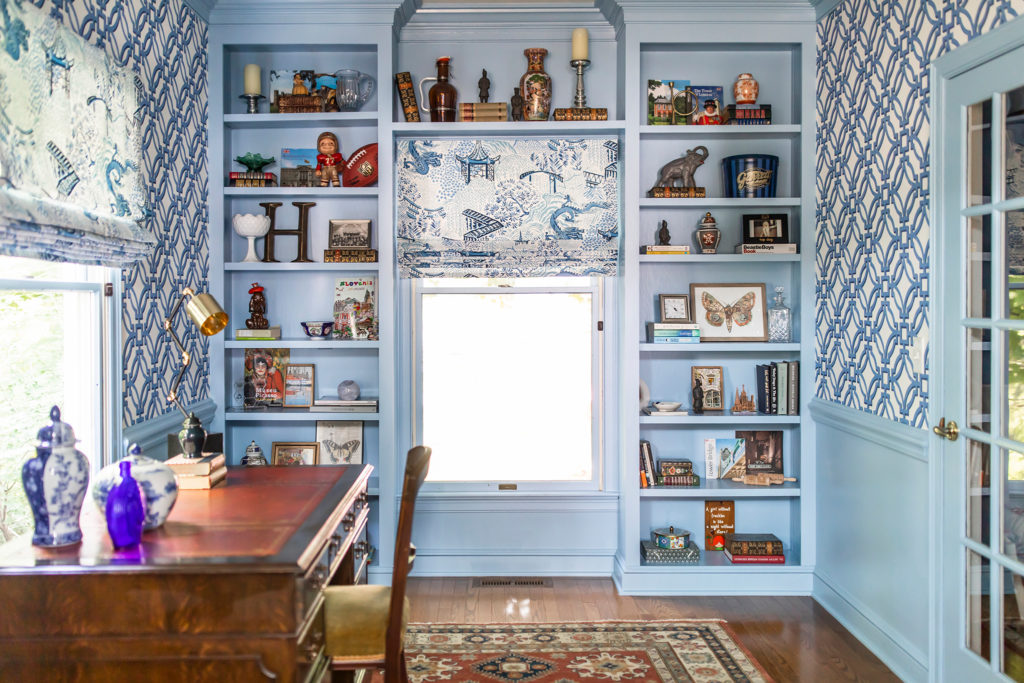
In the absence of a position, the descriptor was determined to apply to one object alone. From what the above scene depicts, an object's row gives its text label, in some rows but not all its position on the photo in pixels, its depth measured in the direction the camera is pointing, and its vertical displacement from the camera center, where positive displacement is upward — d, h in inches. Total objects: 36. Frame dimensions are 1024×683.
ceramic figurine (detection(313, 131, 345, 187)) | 158.7 +33.4
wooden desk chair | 82.2 -29.0
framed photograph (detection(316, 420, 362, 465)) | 163.3 -20.9
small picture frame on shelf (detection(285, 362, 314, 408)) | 162.9 -10.1
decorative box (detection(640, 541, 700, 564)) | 156.6 -42.4
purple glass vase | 70.9 -15.5
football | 159.8 +31.9
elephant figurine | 157.1 +31.1
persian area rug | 119.3 -49.2
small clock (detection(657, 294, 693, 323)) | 160.2 +4.8
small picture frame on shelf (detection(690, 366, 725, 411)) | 163.0 -10.1
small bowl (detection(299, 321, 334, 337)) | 158.6 +1.1
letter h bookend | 158.7 +19.4
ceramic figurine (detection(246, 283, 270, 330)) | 157.8 +5.0
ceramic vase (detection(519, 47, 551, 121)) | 157.4 +46.6
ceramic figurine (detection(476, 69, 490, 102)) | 159.5 +47.6
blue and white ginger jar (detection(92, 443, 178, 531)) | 76.4 -14.2
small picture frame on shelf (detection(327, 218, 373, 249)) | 161.0 +19.4
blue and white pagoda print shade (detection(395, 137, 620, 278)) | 160.7 +24.5
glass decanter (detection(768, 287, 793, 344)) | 158.6 +1.6
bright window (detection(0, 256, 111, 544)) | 92.0 -3.1
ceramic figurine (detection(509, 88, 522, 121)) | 159.8 +44.0
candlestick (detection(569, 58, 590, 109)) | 158.9 +46.2
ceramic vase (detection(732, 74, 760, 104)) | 156.5 +46.1
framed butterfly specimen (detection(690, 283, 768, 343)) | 159.9 +4.1
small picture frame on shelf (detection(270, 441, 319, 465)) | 162.1 -23.6
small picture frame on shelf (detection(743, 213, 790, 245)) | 156.5 +19.7
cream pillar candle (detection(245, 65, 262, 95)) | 155.3 +47.9
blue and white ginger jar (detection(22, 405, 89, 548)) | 71.6 -13.3
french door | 95.1 -4.1
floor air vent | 160.7 -48.8
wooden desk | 66.5 -22.7
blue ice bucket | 155.7 +29.8
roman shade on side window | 84.6 +21.5
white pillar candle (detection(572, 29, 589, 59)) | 155.6 +54.5
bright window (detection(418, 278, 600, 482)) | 168.1 -9.4
